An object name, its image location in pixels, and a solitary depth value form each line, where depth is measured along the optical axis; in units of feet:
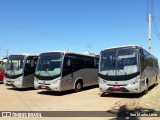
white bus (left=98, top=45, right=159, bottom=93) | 24.30
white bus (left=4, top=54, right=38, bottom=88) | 31.99
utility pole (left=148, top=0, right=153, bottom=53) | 51.29
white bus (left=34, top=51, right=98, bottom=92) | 27.55
